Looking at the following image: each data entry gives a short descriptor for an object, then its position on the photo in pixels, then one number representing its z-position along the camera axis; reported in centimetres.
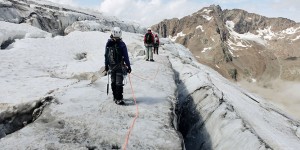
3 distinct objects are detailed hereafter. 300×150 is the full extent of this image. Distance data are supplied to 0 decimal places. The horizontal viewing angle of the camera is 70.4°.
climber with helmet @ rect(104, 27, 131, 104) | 800
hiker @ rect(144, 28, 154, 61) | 1500
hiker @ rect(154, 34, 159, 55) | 1971
